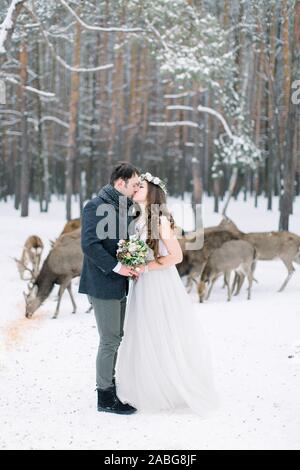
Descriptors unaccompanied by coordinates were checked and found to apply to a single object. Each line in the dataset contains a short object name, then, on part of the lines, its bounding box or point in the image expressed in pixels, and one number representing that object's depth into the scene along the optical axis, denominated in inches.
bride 245.9
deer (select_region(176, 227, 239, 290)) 536.2
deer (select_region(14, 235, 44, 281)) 584.1
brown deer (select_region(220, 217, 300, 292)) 555.8
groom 235.0
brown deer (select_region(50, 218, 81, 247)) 657.6
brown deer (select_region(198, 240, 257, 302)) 512.1
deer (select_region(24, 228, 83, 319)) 459.5
